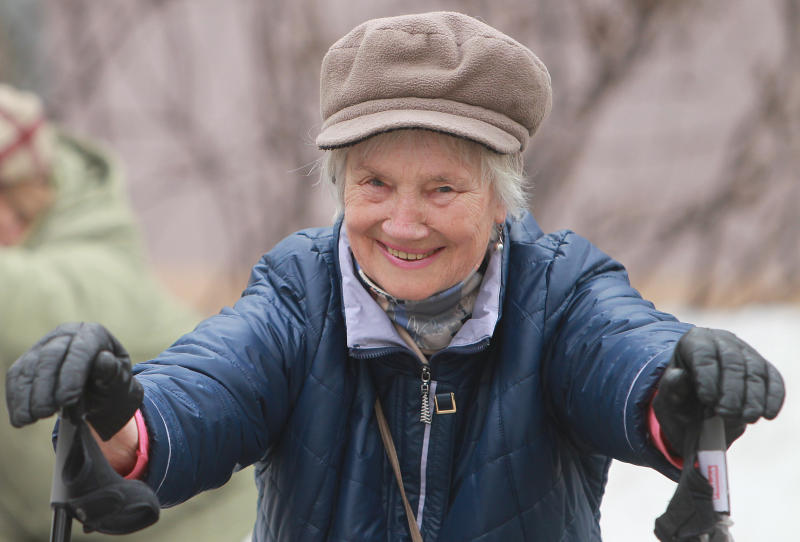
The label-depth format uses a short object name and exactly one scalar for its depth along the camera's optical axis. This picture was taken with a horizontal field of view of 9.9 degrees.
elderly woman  4.40
